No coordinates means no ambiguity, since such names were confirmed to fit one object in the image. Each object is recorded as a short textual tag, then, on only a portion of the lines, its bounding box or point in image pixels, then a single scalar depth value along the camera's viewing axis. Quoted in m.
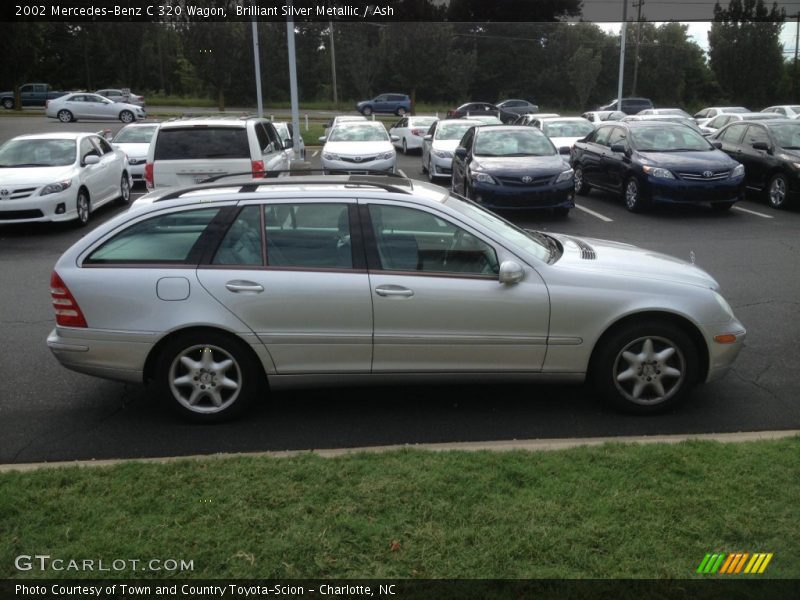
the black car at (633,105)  46.97
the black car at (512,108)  42.86
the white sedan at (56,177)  13.26
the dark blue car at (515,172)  13.82
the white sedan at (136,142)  19.11
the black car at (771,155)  15.07
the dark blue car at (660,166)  14.32
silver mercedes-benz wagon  5.23
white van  11.48
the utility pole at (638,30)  57.44
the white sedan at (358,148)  17.53
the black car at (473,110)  41.25
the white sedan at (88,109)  43.91
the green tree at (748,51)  55.88
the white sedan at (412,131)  28.52
